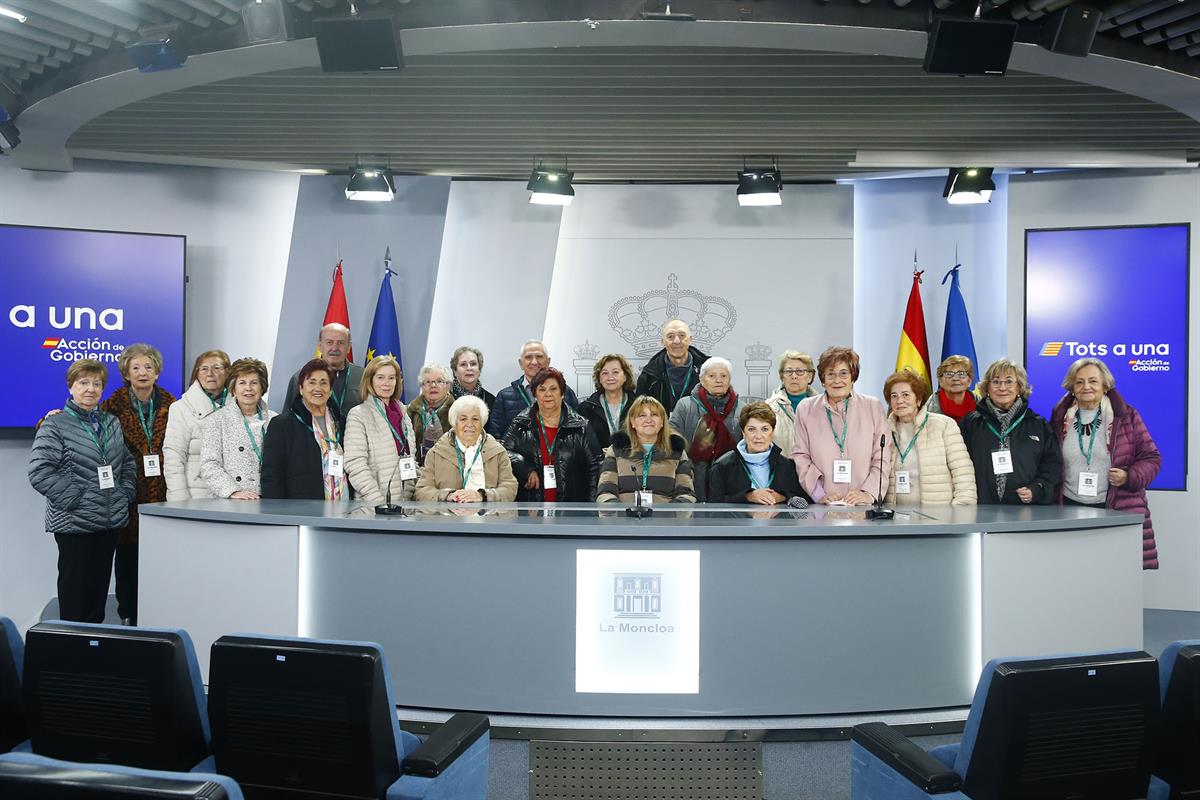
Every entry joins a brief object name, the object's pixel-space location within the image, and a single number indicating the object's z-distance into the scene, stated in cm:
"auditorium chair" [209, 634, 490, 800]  210
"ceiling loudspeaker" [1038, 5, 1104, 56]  420
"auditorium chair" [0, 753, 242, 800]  130
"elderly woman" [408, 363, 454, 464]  542
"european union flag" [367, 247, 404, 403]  723
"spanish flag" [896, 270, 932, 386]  713
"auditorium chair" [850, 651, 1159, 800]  206
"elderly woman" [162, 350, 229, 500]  480
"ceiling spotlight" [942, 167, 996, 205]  677
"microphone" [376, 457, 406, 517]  382
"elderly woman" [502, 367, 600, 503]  505
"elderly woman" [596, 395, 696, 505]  448
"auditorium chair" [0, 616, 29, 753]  226
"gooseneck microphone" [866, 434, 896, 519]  381
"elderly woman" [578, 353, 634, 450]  545
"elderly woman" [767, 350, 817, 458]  501
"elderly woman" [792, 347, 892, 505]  453
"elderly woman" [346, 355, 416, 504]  466
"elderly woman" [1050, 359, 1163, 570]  510
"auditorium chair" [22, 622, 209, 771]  216
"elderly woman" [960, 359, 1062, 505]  492
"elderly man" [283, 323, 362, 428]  575
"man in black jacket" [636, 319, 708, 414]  595
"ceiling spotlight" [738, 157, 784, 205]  670
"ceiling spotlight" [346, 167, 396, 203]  667
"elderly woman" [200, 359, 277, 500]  460
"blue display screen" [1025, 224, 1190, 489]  671
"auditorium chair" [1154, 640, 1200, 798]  214
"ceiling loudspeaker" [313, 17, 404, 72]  421
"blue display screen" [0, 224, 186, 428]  650
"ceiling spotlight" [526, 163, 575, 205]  670
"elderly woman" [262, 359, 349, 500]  455
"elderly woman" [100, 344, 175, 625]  517
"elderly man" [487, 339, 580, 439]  593
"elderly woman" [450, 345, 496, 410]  600
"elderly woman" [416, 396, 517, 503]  457
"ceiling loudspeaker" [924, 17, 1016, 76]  418
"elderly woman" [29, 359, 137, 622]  475
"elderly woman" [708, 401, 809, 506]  442
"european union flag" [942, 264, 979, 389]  708
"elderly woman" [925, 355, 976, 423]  528
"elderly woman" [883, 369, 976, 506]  456
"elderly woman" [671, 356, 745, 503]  508
